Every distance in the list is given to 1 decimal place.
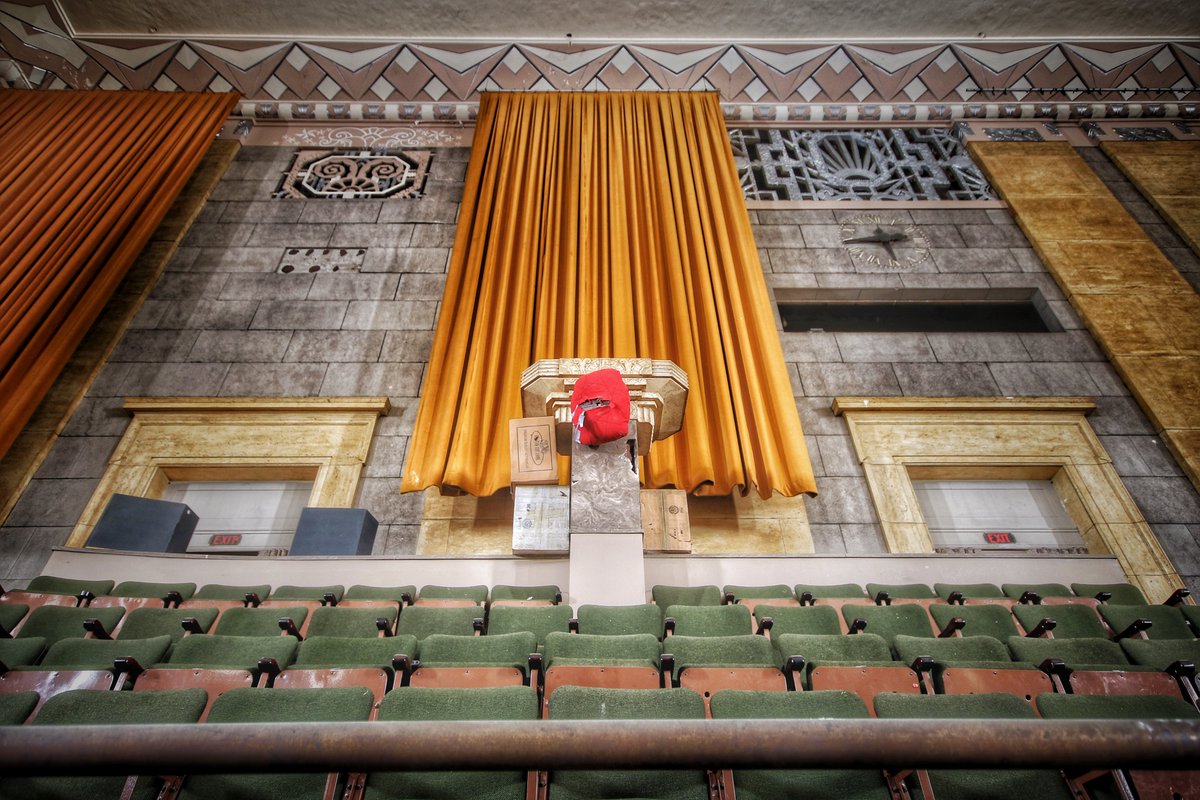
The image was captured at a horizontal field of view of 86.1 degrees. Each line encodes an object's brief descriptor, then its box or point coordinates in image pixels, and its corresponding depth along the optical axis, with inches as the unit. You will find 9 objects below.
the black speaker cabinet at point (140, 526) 132.8
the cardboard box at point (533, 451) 127.8
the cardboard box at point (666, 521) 128.6
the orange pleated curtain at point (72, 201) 173.8
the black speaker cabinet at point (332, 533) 136.4
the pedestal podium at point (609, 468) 106.4
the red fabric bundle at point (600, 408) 110.1
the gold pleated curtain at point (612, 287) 162.2
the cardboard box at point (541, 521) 124.7
